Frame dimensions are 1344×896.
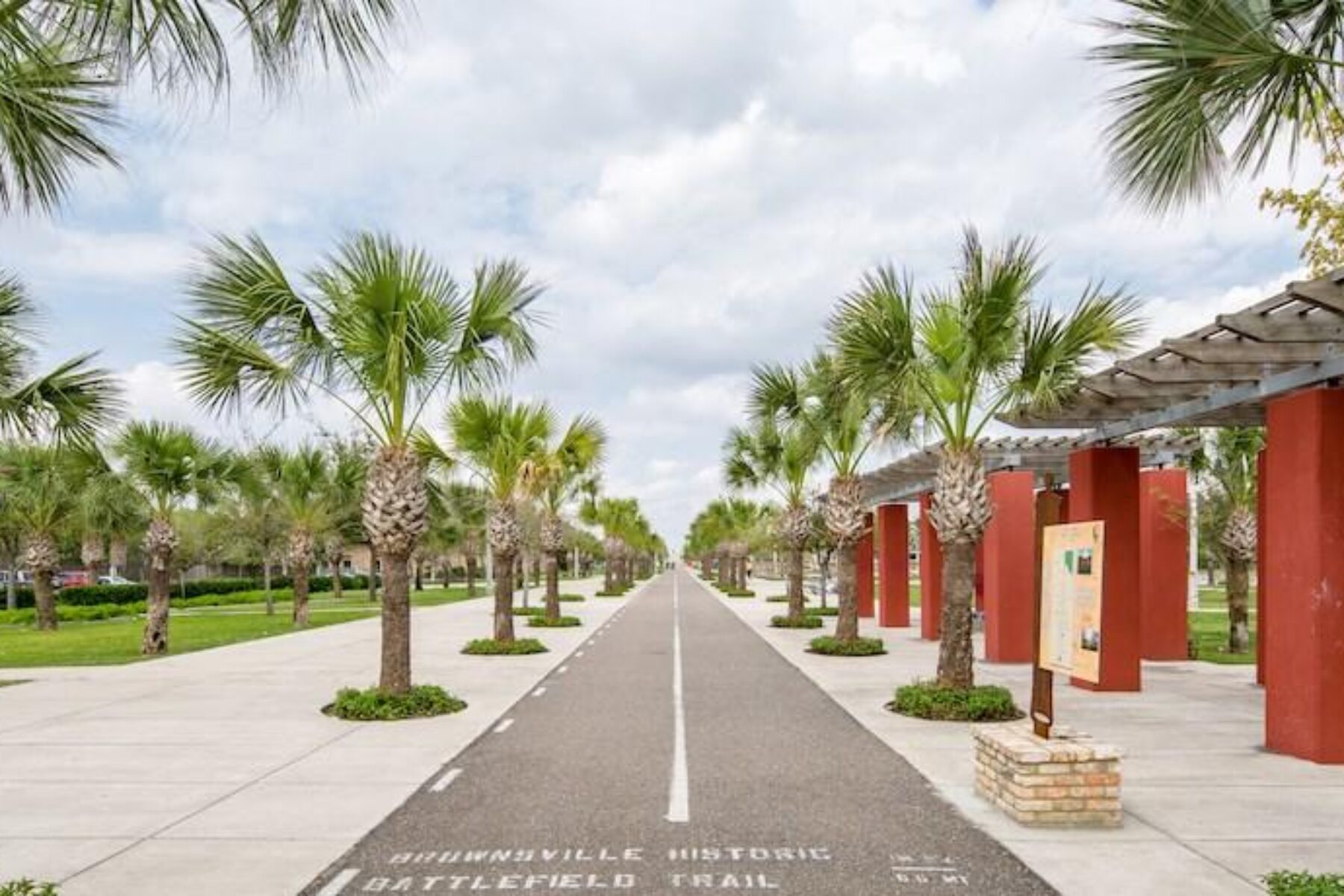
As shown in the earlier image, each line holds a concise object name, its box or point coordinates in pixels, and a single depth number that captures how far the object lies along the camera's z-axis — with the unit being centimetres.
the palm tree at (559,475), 2448
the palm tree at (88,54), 408
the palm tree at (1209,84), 486
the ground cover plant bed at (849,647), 2066
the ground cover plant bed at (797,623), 2891
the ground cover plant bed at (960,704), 1220
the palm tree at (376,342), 1233
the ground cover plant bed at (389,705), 1259
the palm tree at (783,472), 2761
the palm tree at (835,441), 2095
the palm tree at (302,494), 3172
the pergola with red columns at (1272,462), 976
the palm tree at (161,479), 2156
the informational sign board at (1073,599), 750
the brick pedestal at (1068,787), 737
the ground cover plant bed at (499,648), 2097
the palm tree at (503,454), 2083
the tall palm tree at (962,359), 1212
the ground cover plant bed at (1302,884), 550
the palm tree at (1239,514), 2144
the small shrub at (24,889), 538
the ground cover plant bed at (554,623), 2914
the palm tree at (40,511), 2961
